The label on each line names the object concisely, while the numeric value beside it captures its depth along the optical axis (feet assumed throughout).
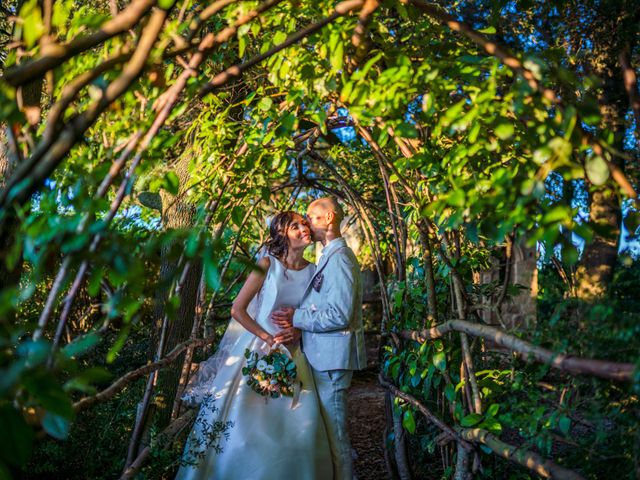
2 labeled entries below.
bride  11.37
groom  11.51
